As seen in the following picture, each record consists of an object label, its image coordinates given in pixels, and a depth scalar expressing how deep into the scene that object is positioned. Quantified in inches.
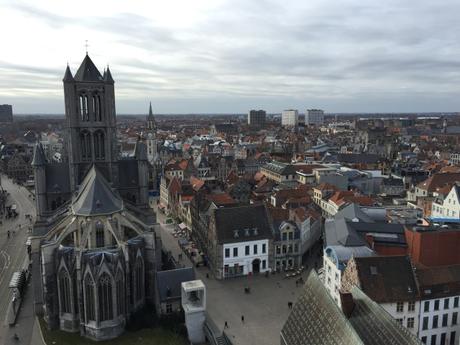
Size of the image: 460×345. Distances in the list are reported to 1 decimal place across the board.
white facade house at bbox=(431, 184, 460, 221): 3189.0
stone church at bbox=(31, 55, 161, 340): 1909.4
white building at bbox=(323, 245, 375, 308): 2025.7
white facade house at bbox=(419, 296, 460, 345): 1788.9
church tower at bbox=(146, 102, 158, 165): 6657.5
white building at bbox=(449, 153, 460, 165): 7168.3
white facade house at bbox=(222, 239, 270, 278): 2546.8
